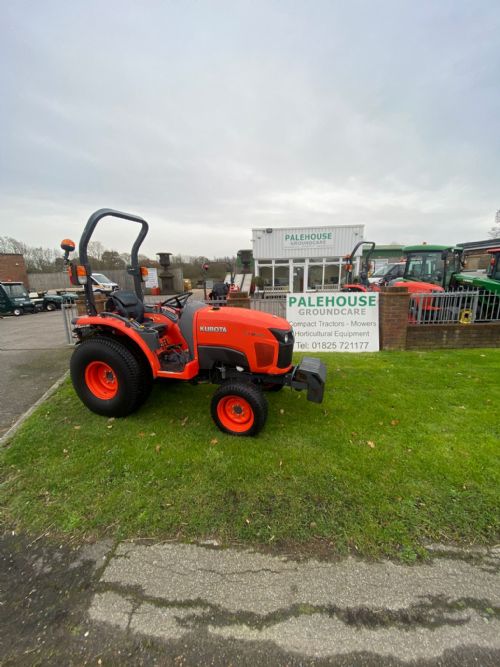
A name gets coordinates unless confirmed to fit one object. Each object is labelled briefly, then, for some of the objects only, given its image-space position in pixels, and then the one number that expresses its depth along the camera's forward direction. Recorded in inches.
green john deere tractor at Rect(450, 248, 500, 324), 231.1
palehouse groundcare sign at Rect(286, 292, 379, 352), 231.3
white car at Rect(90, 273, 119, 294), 723.9
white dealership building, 621.3
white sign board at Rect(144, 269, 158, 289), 896.5
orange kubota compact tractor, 111.2
